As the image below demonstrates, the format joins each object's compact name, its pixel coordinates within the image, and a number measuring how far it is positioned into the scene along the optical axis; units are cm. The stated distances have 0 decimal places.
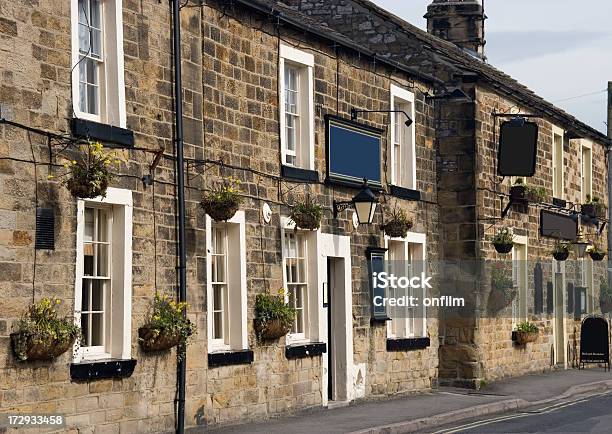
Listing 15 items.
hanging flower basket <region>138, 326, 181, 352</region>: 1448
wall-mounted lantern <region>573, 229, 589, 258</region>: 3070
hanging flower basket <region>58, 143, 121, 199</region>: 1302
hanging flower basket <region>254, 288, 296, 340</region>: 1714
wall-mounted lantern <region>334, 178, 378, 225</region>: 1966
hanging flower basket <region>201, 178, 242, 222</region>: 1580
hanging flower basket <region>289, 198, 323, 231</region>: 1823
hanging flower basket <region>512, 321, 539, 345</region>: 2662
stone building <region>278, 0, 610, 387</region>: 2484
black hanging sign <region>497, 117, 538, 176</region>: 2625
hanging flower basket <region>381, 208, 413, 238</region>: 2155
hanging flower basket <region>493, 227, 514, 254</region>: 2552
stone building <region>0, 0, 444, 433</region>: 1278
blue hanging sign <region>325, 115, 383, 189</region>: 1970
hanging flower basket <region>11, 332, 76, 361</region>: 1227
